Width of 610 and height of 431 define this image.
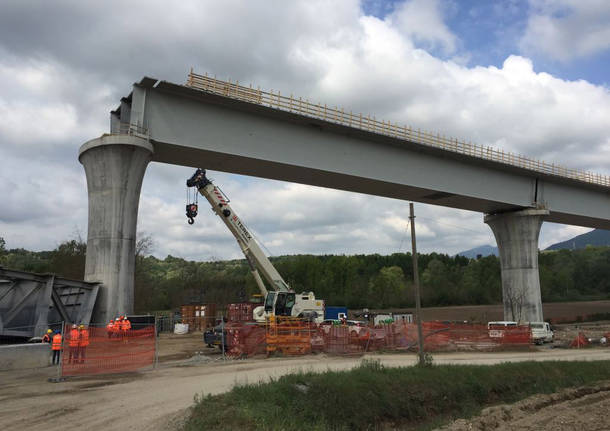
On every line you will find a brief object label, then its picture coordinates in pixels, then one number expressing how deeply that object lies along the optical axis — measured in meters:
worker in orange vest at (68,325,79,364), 15.64
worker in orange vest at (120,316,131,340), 18.70
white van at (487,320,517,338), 25.08
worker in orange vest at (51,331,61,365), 16.71
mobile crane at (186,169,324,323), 24.38
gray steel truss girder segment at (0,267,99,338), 18.45
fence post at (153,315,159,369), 17.47
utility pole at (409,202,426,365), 14.94
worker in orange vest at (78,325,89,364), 15.74
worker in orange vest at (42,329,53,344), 17.89
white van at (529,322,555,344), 27.93
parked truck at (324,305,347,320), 30.05
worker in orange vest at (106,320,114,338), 17.58
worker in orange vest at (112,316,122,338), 17.45
